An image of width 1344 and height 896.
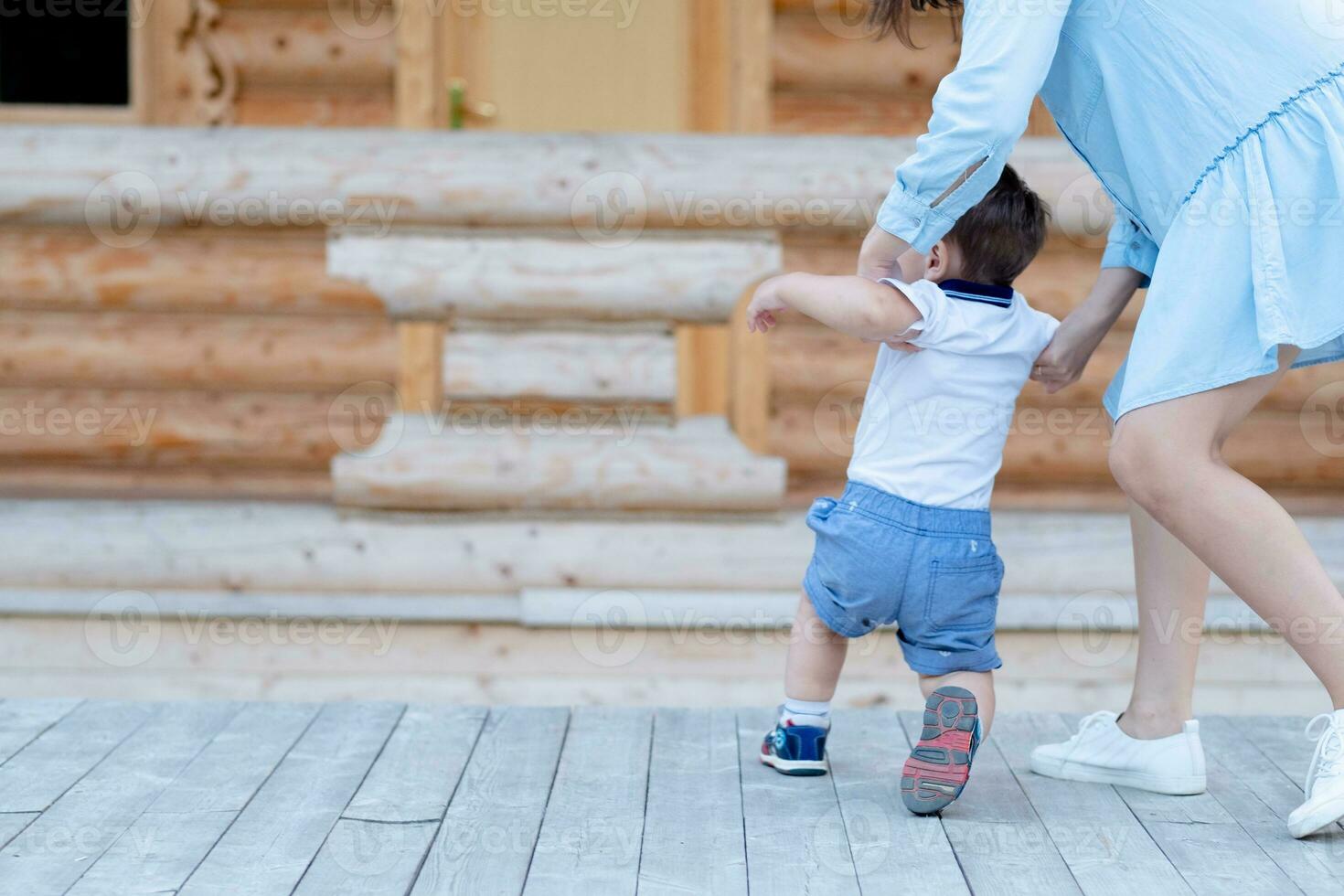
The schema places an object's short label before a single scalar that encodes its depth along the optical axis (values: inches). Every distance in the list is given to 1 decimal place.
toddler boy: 177.3
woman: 159.0
